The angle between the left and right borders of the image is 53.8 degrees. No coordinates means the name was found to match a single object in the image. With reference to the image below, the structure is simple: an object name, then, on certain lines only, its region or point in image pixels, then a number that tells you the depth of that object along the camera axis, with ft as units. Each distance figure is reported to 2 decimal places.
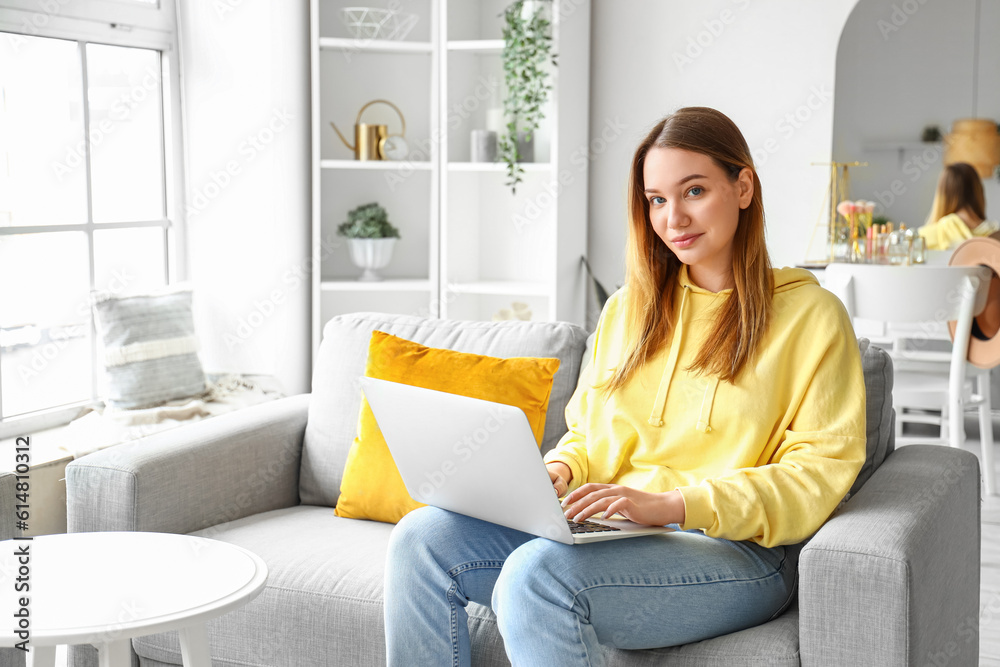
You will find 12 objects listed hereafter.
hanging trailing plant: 11.71
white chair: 10.88
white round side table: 4.16
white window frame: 8.96
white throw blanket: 8.61
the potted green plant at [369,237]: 11.87
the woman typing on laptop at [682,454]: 4.58
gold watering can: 11.85
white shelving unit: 11.85
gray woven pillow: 9.15
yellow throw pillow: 6.53
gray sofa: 4.44
